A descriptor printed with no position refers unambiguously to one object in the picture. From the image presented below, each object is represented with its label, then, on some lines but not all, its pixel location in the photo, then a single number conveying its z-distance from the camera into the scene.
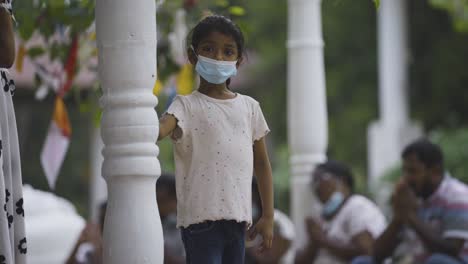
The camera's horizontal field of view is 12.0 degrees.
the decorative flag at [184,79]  15.33
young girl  8.12
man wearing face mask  14.31
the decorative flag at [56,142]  13.84
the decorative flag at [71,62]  13.77
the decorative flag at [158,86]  12.56
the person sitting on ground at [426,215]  12.72
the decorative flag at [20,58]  13.72
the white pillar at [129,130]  8.06
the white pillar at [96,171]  27.67
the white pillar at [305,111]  15.63
